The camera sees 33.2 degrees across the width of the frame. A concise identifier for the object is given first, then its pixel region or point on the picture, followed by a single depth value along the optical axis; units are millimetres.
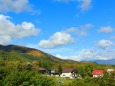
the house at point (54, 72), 113714
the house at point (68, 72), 113537
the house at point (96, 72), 92194
